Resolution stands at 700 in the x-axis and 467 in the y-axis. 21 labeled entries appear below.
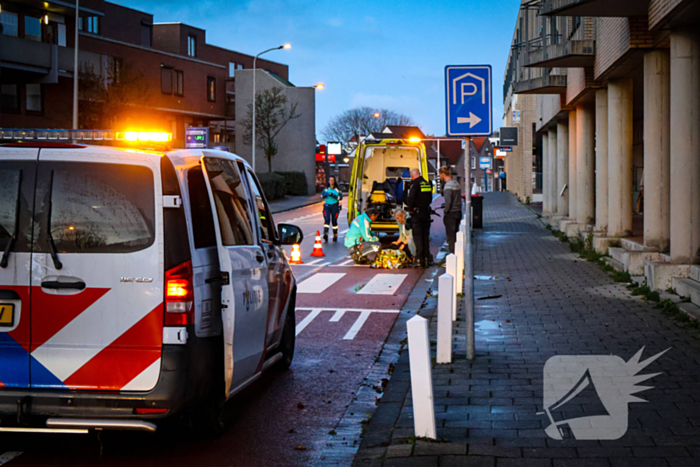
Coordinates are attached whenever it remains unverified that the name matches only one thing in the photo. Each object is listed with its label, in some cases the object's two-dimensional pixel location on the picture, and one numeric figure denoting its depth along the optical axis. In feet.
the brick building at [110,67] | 118.42
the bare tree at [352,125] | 337.11
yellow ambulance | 68.96
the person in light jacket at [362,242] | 53.98
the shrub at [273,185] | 167.02
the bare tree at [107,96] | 122.83
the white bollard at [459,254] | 36.88
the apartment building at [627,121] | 35.65
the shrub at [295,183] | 196.54
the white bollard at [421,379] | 16.33
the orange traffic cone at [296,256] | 55.83
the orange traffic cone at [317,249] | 61.93
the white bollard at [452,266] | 30.25
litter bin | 88.99
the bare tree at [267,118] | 188.34
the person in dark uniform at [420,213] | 52.47
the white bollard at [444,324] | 23.94
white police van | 14.79
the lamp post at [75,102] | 95.07
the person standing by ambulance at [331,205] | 75.87
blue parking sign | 25.46
